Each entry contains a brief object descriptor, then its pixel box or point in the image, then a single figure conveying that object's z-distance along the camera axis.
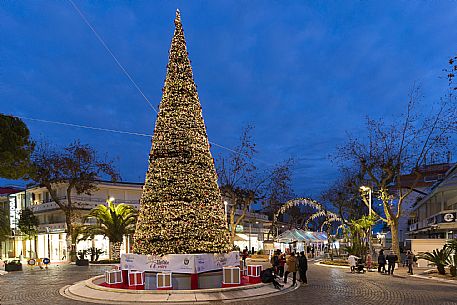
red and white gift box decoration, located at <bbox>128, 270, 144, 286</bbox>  16.92
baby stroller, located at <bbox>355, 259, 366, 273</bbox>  25.24
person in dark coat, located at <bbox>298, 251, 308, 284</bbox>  18.75
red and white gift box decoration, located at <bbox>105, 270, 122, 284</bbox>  17.56
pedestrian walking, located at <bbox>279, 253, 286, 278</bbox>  20.81
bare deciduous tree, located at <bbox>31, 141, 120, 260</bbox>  39.91
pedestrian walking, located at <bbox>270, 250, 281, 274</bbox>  19.92
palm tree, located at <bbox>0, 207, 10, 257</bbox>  27.48
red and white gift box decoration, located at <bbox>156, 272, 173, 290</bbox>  15.97
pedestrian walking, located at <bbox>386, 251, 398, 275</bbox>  24.06
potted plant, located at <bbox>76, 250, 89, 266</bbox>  34.94
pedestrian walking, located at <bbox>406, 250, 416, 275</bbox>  24.75
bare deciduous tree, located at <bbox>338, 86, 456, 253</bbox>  29.87
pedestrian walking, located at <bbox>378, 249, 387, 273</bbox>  25.09
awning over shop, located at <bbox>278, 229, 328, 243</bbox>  41.91
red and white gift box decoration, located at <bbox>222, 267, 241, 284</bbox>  16.61
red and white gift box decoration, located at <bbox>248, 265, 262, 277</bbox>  19.30
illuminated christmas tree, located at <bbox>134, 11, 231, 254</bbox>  17.14
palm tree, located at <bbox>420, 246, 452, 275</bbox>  22.88
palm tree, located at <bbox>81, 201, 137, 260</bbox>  35.53
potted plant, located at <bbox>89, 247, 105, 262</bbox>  38.38
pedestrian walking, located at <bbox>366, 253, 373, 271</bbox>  26.94
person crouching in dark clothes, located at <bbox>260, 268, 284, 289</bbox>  16.86
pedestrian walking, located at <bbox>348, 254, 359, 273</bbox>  25.79
